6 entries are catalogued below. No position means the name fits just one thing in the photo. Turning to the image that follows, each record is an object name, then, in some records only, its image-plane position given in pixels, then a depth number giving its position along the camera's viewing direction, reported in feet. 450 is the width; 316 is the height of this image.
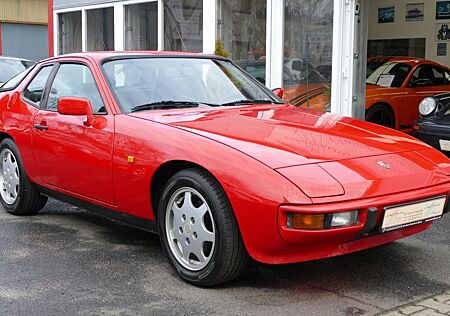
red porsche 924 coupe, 10.82
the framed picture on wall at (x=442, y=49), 52.24
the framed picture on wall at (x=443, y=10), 51.96
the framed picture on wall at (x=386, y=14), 56.13
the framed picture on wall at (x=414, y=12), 53.72
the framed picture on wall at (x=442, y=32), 51.93
